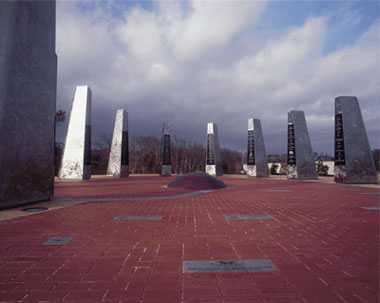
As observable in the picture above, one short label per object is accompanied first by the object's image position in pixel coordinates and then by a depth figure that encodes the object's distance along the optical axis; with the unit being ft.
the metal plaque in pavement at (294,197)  27.48
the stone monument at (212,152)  84.93
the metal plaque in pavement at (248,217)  16.65
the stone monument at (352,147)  52.44
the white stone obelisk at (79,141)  59.36
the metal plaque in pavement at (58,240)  11.17
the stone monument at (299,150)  64.95
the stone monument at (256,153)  76.89
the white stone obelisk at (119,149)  72.18
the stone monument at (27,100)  19.45
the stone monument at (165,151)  81.80
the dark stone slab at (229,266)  8.28
